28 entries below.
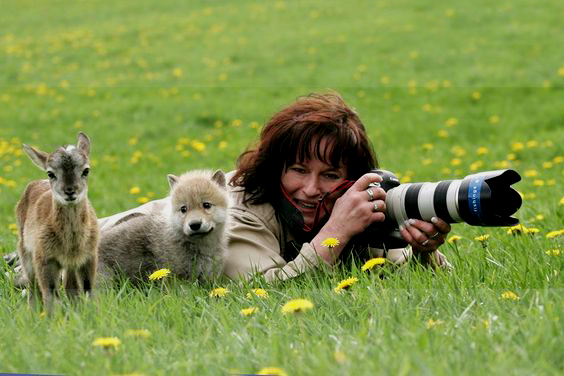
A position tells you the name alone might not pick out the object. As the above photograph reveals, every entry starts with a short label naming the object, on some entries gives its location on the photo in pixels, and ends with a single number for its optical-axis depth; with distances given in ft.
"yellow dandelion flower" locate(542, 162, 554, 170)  56.91
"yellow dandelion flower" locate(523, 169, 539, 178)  51.70
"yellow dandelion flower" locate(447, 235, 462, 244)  32.23
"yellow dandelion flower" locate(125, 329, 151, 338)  20.53
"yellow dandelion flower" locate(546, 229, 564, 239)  29.70
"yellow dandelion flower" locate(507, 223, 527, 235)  31.37
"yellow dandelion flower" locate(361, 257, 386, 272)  25.93
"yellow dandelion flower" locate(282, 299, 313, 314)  19.36
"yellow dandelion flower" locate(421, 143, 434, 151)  69.62
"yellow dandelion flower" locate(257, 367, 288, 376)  16.71
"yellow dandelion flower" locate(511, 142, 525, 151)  65.94
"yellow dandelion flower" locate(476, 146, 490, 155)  66.53
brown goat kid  22.27
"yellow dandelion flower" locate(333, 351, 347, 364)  17.01
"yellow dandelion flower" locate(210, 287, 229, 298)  25.17
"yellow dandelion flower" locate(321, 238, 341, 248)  27.17
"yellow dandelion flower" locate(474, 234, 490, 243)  30.40
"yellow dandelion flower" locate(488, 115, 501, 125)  83.64
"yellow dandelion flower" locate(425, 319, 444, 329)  19.77
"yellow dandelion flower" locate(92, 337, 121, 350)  18.65
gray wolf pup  28.81
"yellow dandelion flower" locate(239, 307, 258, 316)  22.39
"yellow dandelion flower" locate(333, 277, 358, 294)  24.18
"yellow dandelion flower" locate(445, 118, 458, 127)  82.36
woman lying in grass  27.63
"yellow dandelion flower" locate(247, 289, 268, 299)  24.95
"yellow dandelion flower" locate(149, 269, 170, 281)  26.01
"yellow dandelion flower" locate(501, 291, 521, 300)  22.36
